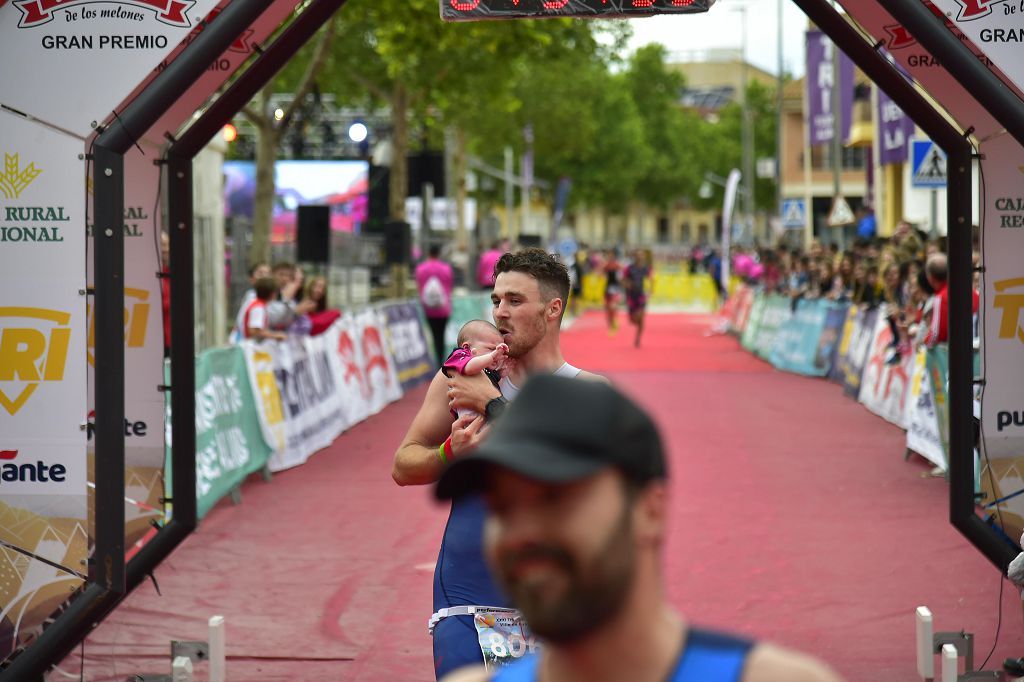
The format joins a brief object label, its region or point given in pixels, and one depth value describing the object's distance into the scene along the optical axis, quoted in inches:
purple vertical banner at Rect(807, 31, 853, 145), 1349.7
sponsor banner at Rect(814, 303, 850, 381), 837.2
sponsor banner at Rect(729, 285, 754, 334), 1259.2
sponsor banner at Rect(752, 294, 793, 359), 1015.6
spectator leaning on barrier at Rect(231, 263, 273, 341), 543.8
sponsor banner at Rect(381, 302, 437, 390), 819.5
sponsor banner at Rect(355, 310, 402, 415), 722.2
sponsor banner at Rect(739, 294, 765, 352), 1125.1
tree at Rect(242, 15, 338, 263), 895.1
